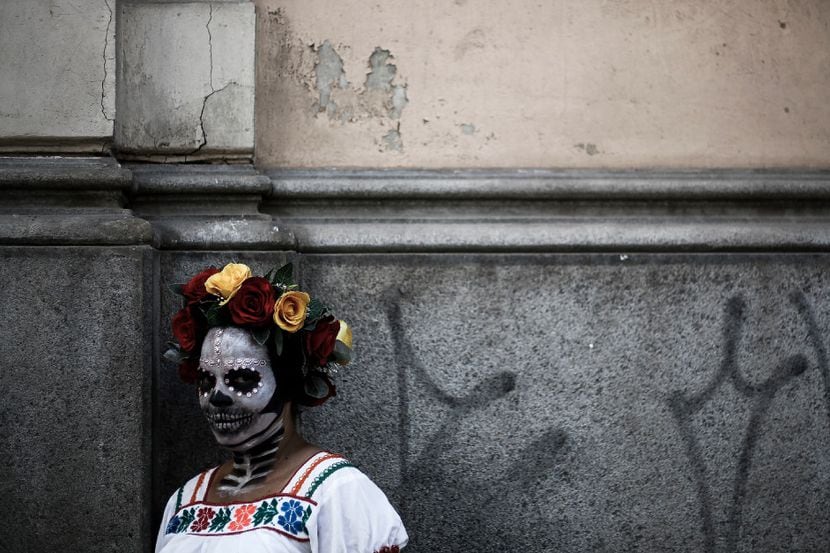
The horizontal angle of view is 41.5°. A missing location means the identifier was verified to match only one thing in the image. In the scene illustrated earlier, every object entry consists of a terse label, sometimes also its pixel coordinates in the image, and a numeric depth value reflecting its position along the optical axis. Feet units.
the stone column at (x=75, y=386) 12.56
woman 10.60
